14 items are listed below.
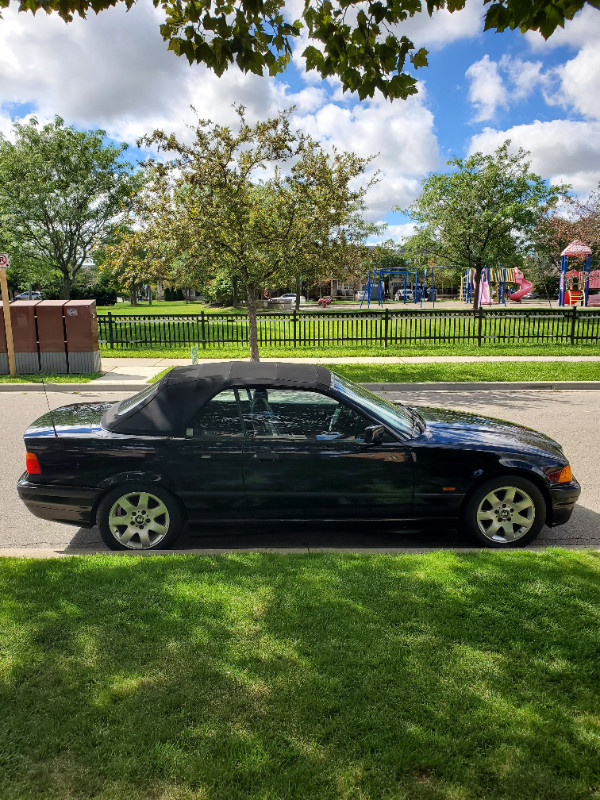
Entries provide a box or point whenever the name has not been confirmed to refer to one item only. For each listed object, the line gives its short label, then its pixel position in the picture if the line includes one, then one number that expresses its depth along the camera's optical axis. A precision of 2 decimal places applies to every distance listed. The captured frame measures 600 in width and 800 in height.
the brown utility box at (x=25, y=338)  13.32
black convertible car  4.58
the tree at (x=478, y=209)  23.72
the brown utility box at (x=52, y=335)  13.30
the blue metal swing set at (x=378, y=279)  45.09
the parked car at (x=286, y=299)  59.11
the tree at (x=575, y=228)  32.06
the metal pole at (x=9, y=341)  12.89
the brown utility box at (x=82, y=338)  13.38
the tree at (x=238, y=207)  11.59
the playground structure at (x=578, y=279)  34.95
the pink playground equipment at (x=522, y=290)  56.09
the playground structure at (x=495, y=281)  49.69
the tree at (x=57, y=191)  21.25
